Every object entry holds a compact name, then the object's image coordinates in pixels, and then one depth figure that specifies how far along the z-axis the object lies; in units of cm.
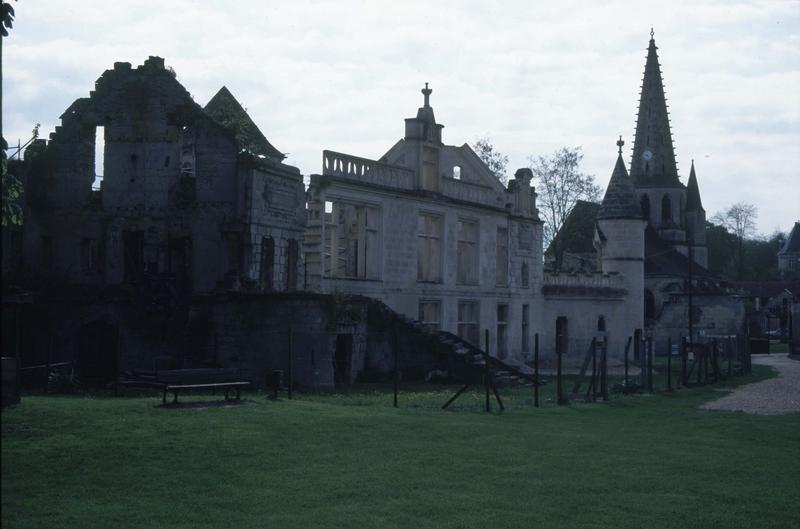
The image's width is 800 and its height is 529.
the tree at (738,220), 14512
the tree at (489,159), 6638
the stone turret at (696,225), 10544
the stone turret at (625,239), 5188
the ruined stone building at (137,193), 3006
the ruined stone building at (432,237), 3541
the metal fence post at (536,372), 2399
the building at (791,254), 15266
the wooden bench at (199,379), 1989
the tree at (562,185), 7162
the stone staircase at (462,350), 3281
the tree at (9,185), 1234
